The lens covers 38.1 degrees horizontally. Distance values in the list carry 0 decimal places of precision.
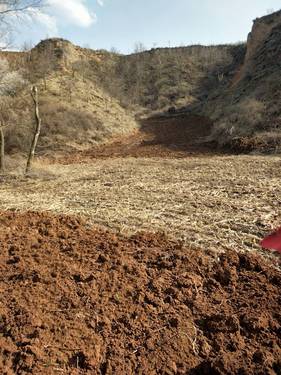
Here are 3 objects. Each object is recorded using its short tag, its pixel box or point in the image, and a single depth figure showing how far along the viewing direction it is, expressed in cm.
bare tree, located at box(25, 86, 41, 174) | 1098
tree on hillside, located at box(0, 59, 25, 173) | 2195
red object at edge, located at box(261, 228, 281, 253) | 193
